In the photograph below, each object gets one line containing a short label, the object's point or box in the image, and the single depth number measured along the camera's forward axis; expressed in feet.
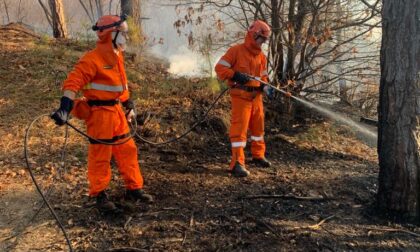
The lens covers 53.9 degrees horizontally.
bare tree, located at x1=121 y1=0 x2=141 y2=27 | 33.40
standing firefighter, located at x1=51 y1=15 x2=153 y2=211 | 13.91
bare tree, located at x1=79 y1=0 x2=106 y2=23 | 93.98
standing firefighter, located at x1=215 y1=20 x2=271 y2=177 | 17.87
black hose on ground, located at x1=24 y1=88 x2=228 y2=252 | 11.83
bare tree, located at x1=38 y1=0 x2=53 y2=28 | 37.40
